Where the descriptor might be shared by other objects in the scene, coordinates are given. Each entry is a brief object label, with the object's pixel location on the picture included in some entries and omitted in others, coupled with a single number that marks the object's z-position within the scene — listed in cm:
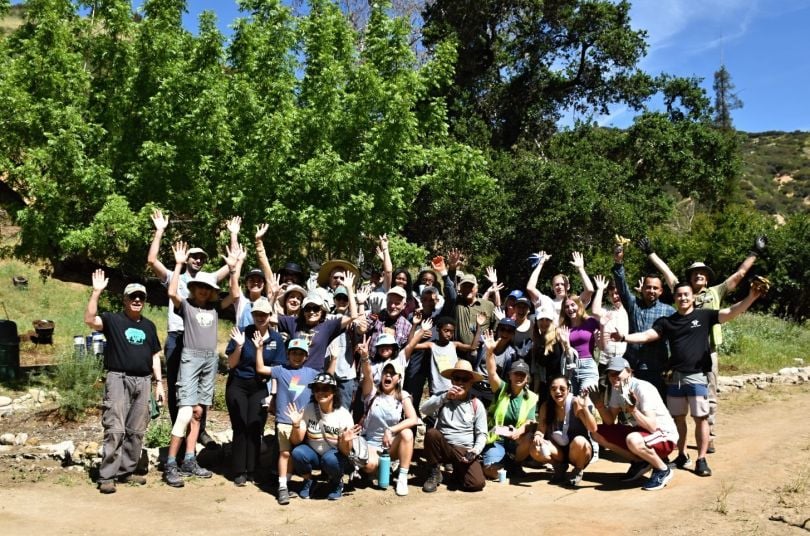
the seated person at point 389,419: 691
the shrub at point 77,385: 956
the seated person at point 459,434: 700
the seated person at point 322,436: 663
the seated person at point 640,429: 684
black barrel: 1346
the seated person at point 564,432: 704
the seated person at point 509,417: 730
